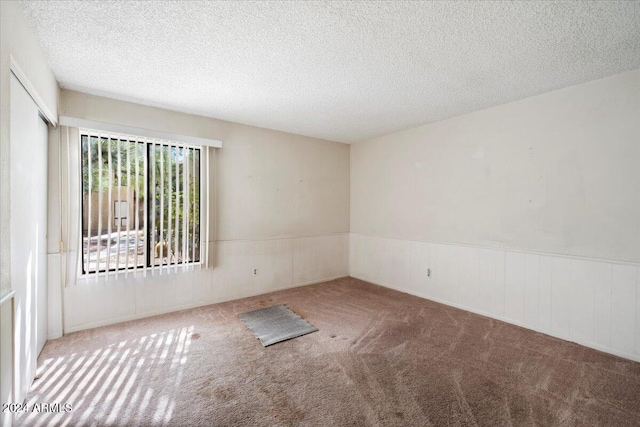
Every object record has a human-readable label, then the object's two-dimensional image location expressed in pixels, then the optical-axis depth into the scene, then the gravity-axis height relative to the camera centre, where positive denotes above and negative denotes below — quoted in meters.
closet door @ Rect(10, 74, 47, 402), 1.78 -0.12
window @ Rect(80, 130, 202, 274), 3.02 +0.11
